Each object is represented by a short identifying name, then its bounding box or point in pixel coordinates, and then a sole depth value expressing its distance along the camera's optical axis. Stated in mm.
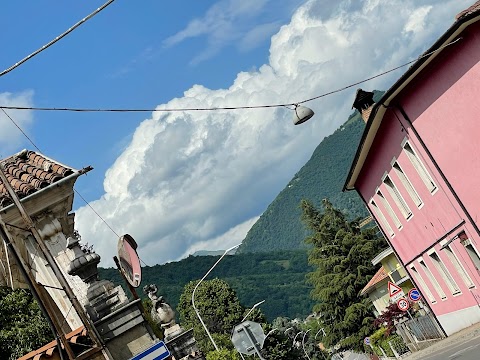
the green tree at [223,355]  49481
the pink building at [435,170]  21719
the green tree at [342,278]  62831
